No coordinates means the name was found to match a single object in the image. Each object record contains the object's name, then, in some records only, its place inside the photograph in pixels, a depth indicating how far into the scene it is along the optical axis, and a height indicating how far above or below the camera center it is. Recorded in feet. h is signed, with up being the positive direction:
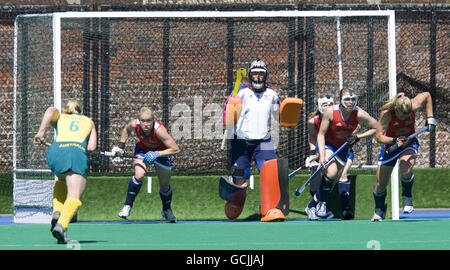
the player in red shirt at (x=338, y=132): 59.67 +0.20
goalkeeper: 55.72 +0.54
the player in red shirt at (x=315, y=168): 60.49 -1.25
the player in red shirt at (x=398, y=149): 58.23 -0.27
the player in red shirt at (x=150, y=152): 57.52 -0.51
